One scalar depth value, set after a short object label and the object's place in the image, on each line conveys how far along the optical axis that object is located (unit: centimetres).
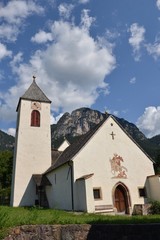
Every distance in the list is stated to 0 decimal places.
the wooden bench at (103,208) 1920
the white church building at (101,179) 1994
